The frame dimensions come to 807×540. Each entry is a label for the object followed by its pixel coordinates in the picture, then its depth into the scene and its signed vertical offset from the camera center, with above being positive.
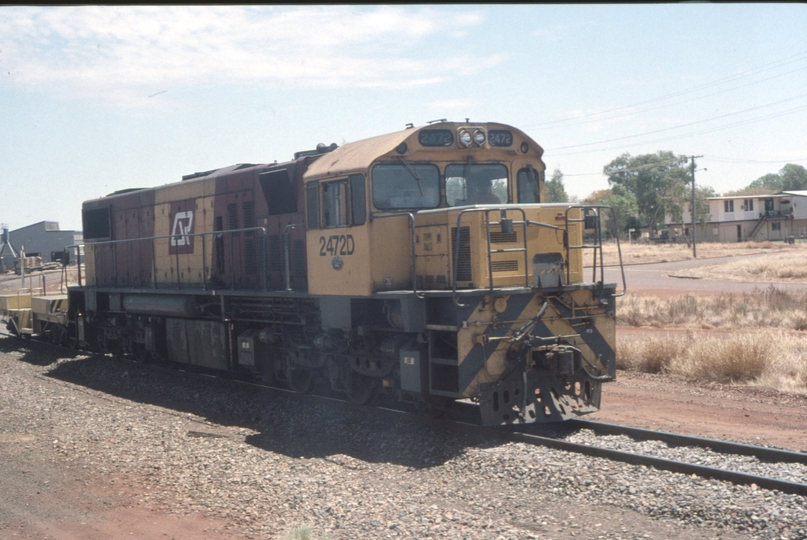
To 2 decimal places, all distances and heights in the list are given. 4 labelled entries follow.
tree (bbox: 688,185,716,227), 75.38 +3.62
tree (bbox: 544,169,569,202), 63.56 +5.15
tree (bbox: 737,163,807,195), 121.75 +10.88
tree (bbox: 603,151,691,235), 79.69 +6.84
